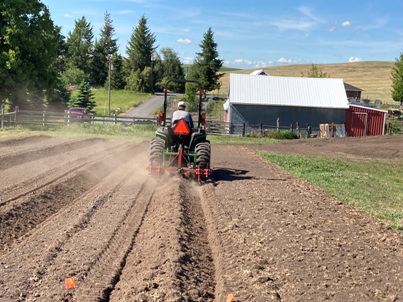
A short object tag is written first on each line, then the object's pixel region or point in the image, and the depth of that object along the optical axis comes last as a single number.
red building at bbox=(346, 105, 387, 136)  37.69
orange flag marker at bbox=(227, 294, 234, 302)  5.08
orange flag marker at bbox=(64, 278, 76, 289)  5.38
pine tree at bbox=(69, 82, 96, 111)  52.59
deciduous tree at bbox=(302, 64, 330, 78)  60.70
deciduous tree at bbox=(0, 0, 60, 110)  29.59
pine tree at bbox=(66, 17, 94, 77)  88.75
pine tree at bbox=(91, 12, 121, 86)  89.75
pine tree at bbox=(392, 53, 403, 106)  55.17
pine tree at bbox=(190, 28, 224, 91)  64.94
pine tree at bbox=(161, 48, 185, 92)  89.10
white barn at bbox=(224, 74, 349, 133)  36.50
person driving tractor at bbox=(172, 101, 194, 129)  12.63
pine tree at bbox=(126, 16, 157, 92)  83.44
